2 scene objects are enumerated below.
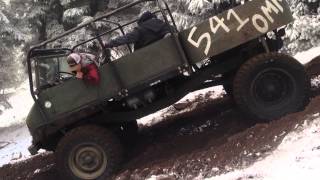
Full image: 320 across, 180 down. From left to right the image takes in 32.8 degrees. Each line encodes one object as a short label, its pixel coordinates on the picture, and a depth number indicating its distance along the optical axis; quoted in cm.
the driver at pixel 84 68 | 826
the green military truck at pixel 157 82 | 830
